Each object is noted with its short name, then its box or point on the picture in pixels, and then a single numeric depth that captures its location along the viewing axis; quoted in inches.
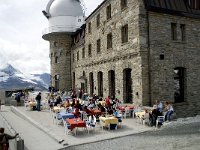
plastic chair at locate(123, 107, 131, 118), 440.8
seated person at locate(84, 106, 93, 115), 401.8
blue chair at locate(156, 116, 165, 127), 373.6
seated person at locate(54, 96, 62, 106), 574.4
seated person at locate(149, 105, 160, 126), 375.2
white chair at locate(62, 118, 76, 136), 334.3
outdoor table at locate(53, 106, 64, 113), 470.3
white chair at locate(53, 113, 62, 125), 392.2
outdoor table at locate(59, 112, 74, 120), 373.0
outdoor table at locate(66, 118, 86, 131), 324.9
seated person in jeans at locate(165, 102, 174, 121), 386.2
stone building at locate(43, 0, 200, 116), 471.7
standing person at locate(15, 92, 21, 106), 664.1
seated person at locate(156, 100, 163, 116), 383.5
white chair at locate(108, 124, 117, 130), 356.8
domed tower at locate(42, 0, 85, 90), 908.5
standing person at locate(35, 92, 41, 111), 556.6
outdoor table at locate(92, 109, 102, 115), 405.2
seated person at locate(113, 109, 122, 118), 374.3
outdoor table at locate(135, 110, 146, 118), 387.5
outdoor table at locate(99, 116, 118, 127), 352.9
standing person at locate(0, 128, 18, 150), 225.4
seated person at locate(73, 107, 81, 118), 386.6
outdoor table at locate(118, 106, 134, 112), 440.5
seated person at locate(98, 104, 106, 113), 425.3
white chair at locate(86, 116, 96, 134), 346.9
